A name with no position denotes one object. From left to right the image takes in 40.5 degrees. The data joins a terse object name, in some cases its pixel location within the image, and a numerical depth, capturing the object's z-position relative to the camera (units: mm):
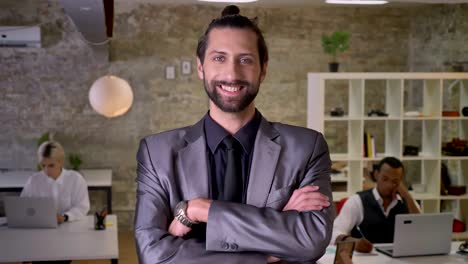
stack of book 6906
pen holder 5488
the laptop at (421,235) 4395
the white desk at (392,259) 4414
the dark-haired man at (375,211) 5230
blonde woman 5953
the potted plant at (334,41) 7664
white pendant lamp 8023
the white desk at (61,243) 4707
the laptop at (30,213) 5434
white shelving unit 6664
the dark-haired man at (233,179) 1740
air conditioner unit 8516
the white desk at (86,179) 7500
